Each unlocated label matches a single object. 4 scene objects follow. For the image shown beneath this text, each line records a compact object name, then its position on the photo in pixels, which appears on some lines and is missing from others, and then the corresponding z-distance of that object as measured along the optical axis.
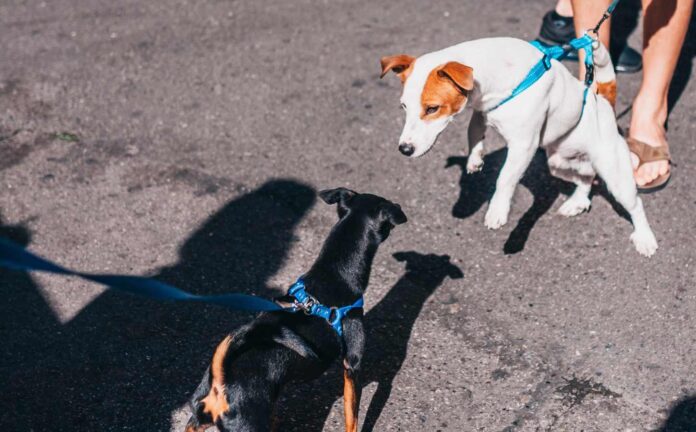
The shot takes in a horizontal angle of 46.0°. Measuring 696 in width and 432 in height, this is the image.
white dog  3.64
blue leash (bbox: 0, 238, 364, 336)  2.53
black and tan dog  3.02
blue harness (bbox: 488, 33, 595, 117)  3.84
